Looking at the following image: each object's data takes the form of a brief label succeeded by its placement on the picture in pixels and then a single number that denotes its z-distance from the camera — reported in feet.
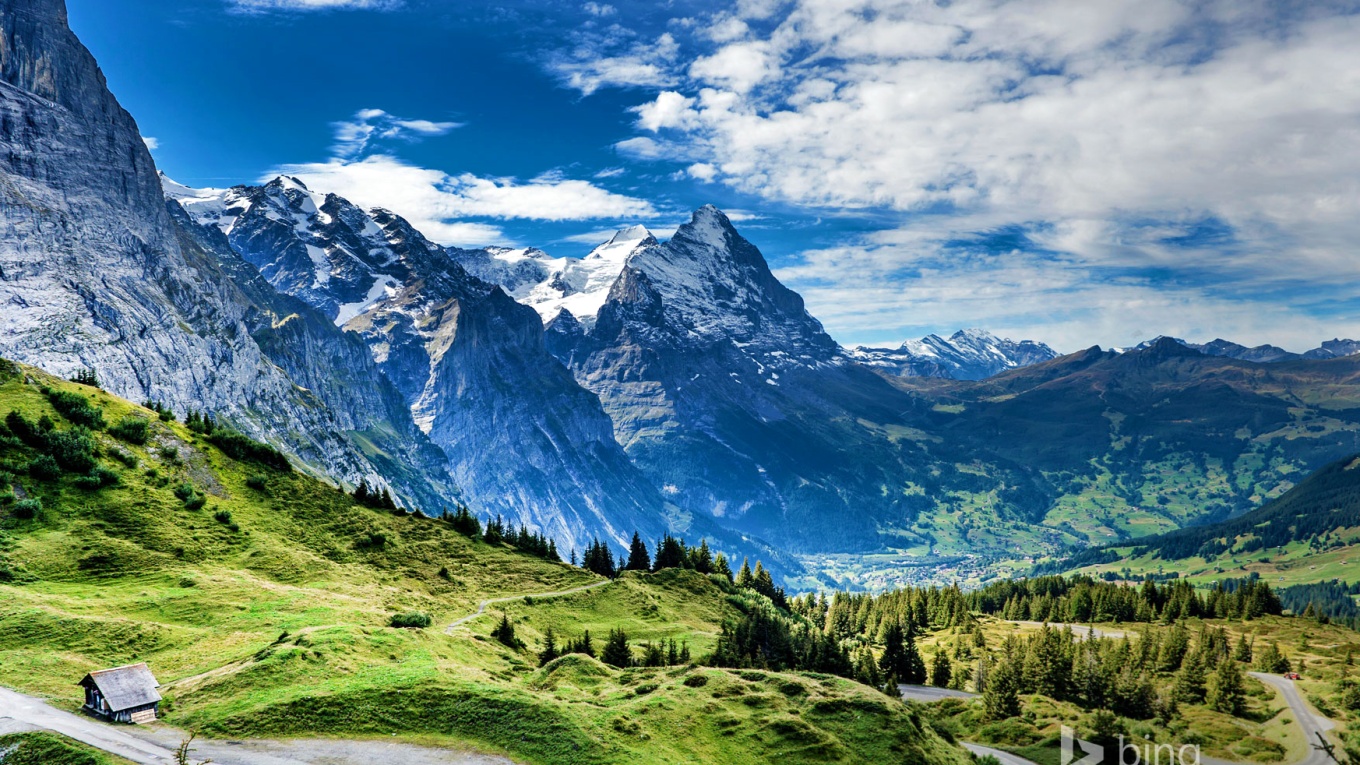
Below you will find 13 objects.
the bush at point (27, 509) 329.31
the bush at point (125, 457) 391.24
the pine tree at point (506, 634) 339.16
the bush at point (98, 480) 360.48
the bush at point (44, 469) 354.54
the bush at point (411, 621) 303.89
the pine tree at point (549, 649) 331.55
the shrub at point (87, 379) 483.92
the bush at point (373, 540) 436.76
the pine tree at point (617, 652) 348.38
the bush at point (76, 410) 404.36
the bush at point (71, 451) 367.45
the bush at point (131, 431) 411.13
